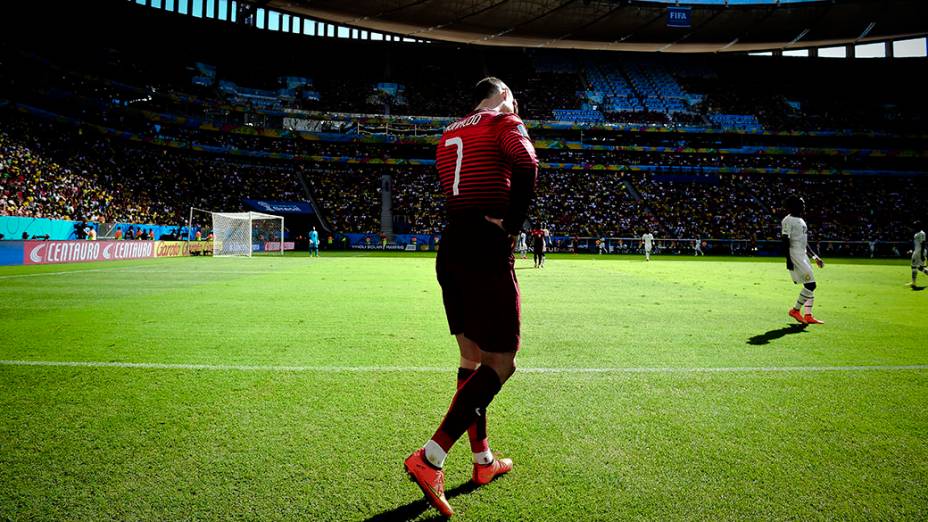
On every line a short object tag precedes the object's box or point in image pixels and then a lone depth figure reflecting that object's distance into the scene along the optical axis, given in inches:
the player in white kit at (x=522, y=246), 1348.7
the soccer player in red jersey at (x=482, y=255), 99.9
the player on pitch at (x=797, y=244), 330.6
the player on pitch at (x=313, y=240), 1263.5
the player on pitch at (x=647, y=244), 1261.1
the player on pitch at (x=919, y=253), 580.1
